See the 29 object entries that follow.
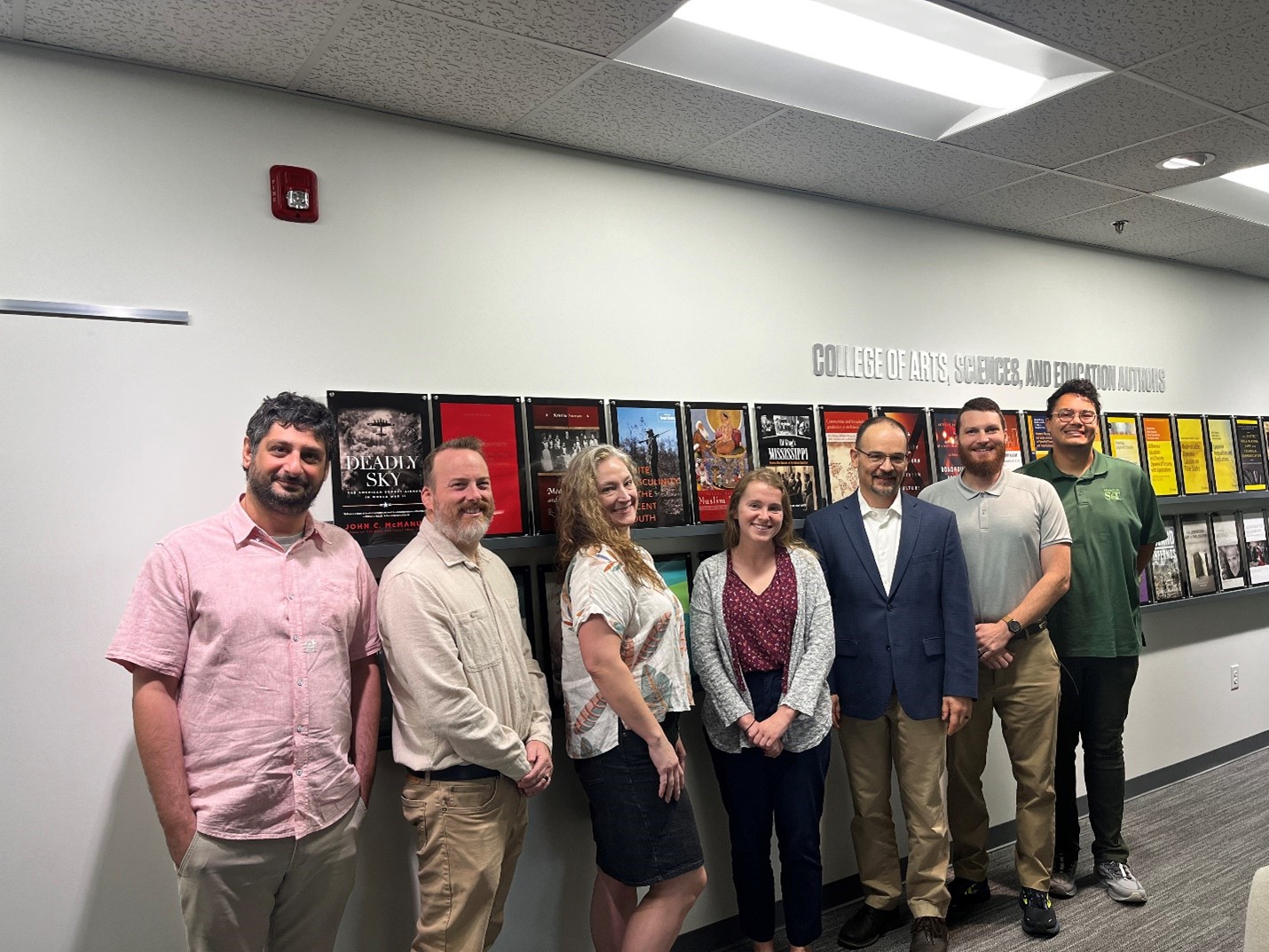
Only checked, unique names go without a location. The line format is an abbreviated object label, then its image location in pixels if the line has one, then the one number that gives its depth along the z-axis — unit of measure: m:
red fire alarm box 2.48
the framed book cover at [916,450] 3.78
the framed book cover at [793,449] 3.38
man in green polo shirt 3.42
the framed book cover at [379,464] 2.53
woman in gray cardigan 2.79
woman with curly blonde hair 2.43
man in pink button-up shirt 1.91
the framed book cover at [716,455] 3.19
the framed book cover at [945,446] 3.91
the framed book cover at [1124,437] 4.56
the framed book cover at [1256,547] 5.02
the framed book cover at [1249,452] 5.12
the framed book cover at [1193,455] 4.82
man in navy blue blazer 2.95
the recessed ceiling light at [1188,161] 3.49
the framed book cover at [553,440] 2.83
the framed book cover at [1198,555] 4.68
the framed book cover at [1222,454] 4.96
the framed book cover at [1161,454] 4.68
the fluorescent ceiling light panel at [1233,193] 3.97
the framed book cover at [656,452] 3.04
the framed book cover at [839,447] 3.56
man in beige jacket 2.17
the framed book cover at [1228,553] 4.86
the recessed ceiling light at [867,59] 2.46
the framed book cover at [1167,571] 4.50
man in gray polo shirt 3.17
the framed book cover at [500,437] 2.71
